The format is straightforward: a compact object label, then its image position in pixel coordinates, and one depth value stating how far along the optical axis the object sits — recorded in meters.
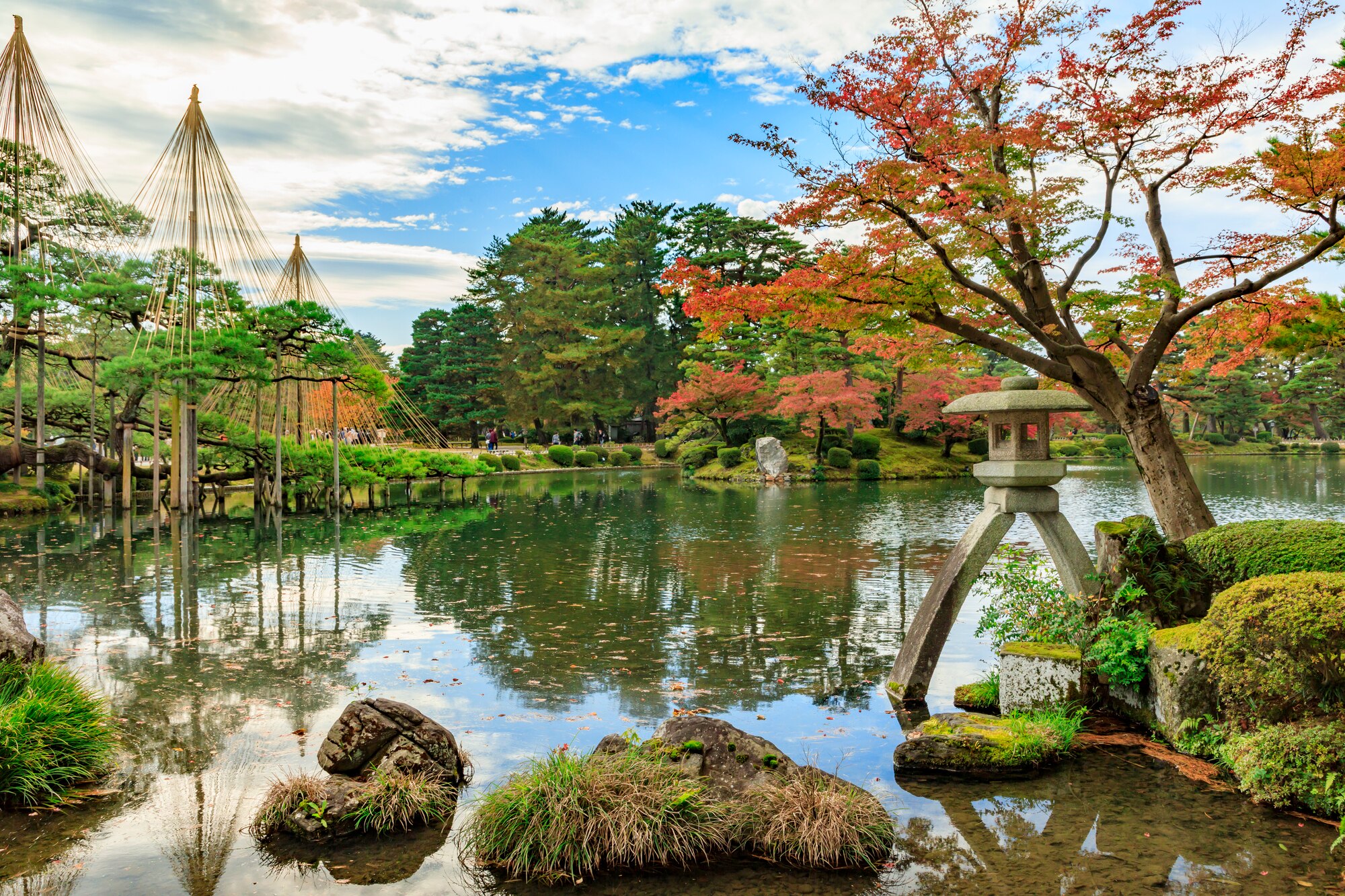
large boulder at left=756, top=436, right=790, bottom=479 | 30.33
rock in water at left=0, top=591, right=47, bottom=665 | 5.17
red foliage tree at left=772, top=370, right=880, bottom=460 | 29.73
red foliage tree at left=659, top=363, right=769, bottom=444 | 32.25
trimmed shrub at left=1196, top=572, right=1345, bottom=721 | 3.86
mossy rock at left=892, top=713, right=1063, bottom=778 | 4.68
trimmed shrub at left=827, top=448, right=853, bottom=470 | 31.05
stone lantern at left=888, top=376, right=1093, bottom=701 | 5.68
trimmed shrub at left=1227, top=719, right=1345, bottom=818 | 3.91
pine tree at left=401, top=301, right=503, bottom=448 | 43.31
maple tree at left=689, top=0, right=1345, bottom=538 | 7.49
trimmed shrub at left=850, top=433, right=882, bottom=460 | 32.00
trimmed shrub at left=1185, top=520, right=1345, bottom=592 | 4.86
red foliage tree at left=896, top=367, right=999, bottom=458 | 31.95
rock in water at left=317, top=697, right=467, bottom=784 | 4.33
